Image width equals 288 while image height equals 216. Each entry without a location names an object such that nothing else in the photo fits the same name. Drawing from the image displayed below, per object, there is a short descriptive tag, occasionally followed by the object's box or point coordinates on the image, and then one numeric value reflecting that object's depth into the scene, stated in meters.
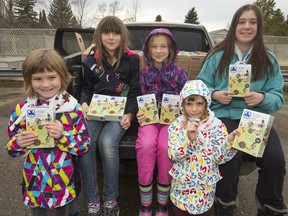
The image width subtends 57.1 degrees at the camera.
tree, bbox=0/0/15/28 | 26.11
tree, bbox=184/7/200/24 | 47.72
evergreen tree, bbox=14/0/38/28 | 37.69
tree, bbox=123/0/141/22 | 34.31
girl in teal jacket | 2.10
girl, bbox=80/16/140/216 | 2.24
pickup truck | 3.74
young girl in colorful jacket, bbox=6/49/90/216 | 1.82
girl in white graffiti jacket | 1.95
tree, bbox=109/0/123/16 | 34.83
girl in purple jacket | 2.19
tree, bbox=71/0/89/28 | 32.72
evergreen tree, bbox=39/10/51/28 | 35.97
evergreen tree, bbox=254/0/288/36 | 26.61
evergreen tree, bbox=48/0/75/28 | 34.18
